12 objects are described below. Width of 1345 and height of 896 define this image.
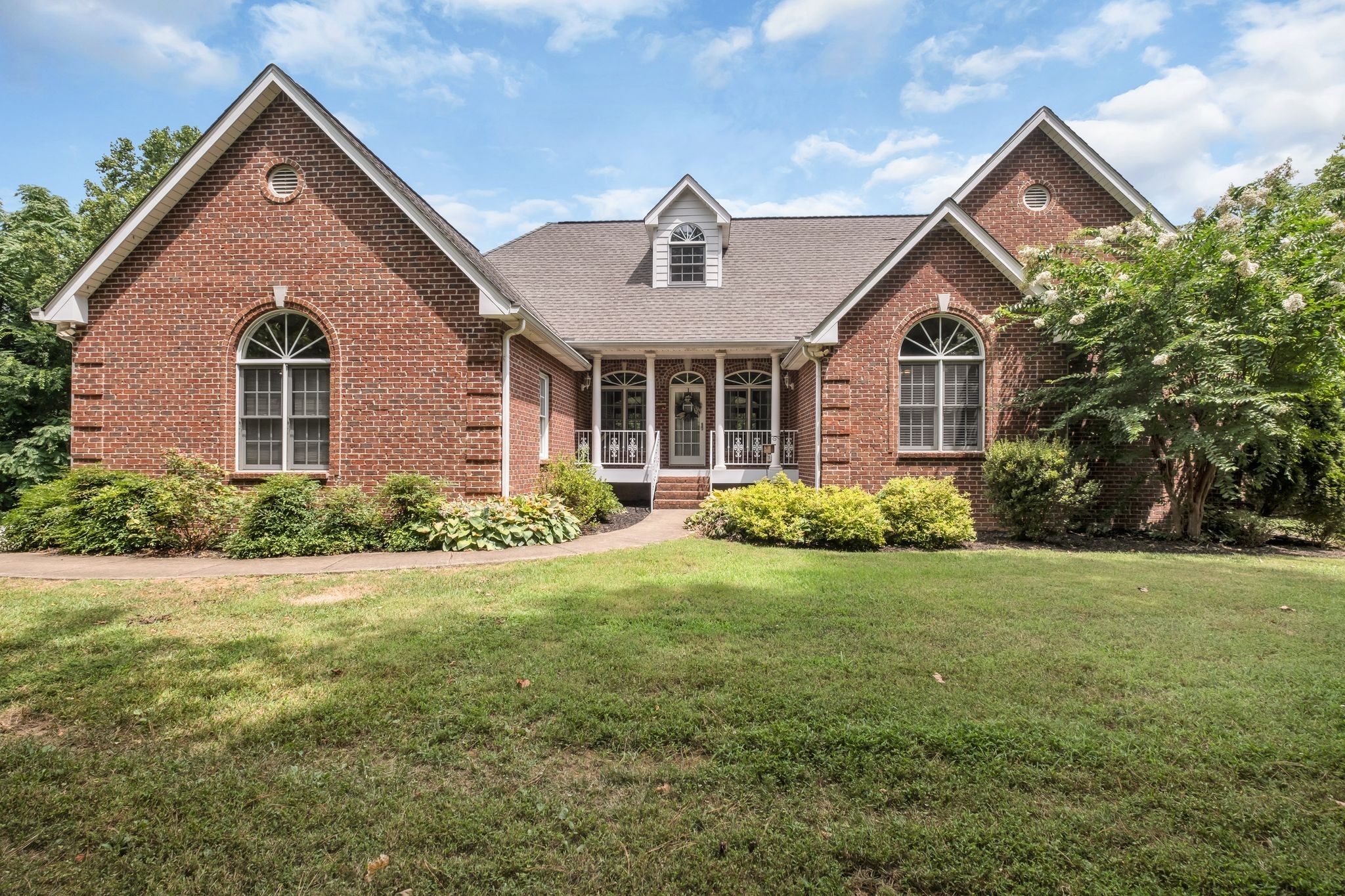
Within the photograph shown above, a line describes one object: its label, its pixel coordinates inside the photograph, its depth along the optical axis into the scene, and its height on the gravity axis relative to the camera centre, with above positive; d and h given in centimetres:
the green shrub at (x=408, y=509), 909 -81
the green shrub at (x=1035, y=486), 1007 -42
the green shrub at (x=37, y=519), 908 -98
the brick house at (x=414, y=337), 1017 +213
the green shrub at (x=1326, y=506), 1002 -71
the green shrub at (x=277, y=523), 865 -98
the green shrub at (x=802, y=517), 948 -92
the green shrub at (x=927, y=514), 964 -85
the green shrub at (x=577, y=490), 1177 -63
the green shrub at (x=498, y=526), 914 -105
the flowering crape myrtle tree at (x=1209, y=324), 910 +208
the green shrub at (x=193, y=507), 886 -77
